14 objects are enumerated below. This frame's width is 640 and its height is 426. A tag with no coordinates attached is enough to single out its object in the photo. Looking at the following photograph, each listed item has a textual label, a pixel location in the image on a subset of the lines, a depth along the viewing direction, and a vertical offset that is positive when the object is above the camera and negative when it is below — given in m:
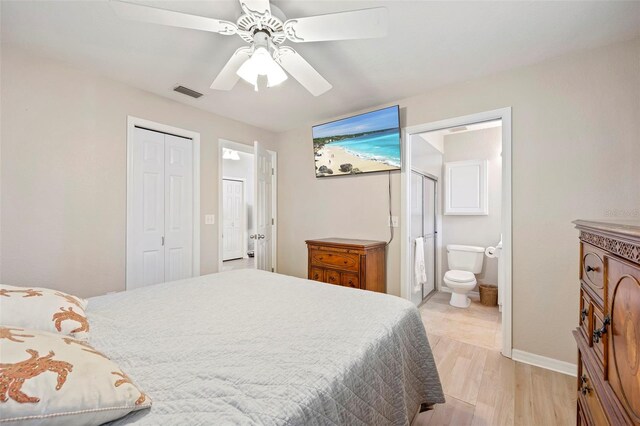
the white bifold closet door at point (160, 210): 2.64 +0.03
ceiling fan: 1.29 +0.98
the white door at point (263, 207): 3.01 +0.07
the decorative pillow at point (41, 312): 0.88 -0.36
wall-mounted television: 2.84 +0.82
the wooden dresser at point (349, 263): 2.70 -0.54
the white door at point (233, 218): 6.41 -0.12
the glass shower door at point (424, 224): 3.15 -0.15
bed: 0.72 -0.50
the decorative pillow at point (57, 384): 0.52 -0.38
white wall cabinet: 3.84 +0.38
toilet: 3.35 -0.80
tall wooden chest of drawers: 0.68 -0.36
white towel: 3.14 -0.62
